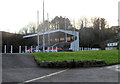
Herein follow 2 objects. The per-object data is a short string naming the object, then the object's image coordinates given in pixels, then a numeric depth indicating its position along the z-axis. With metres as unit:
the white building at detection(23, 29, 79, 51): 45.72
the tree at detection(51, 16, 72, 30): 70.94
